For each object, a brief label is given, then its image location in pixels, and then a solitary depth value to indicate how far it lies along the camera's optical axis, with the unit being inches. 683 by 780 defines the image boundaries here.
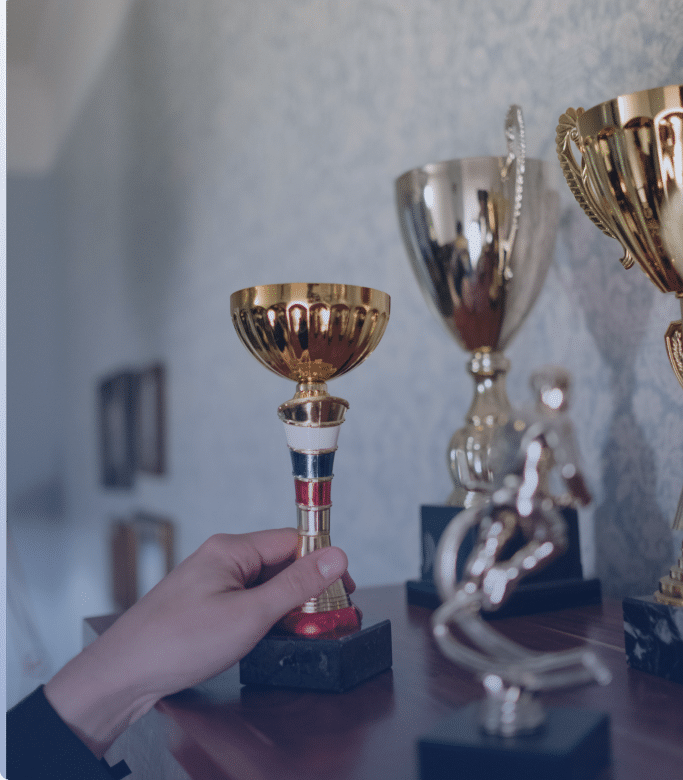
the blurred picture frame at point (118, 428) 97.9
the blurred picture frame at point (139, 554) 84.4
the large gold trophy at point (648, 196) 17.5
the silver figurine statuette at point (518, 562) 13.7
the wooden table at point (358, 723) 14.5
